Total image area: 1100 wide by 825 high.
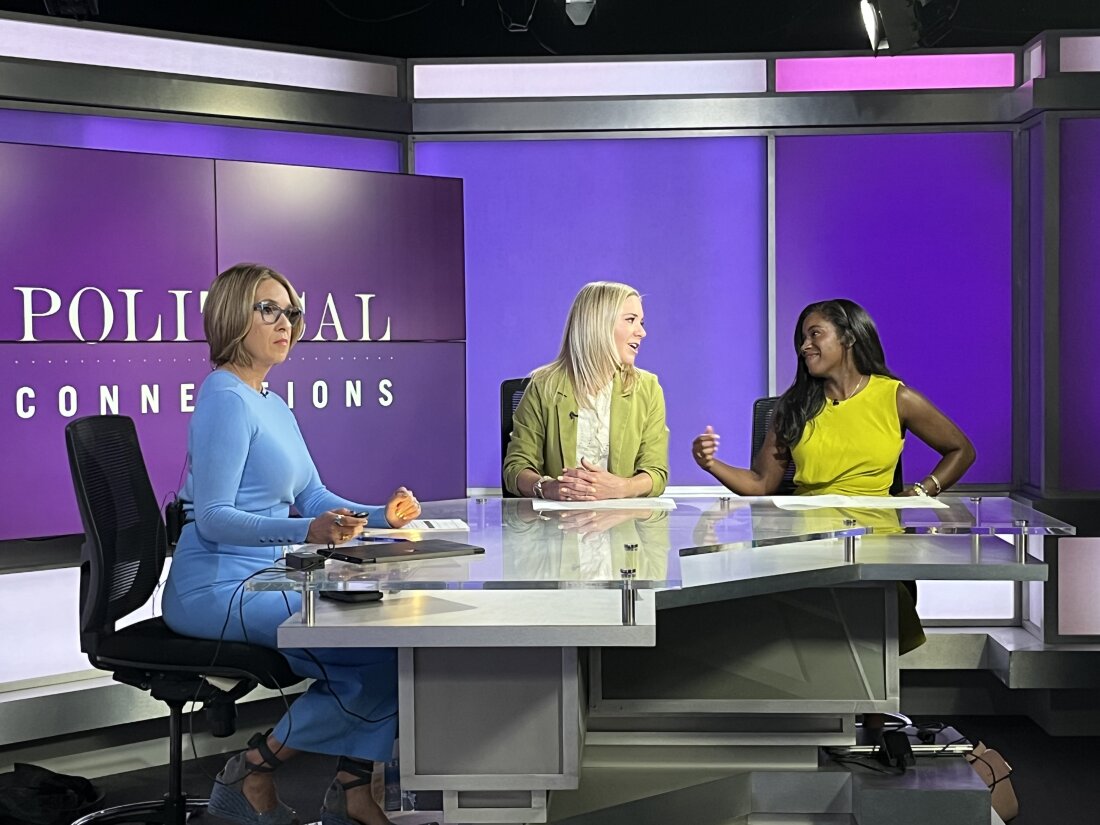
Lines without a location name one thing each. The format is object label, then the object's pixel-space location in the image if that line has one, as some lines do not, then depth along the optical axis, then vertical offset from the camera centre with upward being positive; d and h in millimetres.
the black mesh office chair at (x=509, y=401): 4430 +31
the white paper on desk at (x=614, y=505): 3467 -245
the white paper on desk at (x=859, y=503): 3352 -238
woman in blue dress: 2840 -269
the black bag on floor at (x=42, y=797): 3826 -1105
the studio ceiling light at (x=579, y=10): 5039 +1482
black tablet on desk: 2578 -273
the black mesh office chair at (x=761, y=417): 4348 -25
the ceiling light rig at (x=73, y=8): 4332 +1294
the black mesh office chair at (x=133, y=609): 3152 -497
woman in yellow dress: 3881 -42
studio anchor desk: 2350 -480
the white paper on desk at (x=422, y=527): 3014 -265
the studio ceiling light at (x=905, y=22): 4523 +1303
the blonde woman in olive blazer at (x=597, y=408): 4008 +7
